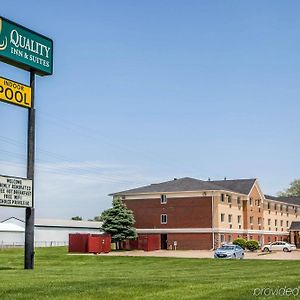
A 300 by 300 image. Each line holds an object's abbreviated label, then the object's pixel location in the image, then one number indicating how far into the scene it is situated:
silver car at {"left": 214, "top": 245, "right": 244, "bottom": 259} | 51.02
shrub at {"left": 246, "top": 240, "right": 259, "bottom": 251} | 72.00
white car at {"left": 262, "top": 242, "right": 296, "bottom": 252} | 73.56
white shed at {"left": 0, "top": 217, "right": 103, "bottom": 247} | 93.88
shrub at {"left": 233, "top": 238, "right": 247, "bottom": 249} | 71.50
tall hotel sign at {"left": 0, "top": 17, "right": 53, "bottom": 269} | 28.67
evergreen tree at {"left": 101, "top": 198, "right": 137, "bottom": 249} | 71.31
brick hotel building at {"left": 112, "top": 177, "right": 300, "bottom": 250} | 73.69
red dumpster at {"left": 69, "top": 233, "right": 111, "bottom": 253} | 62.34
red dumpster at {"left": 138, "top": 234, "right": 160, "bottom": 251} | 69.25
